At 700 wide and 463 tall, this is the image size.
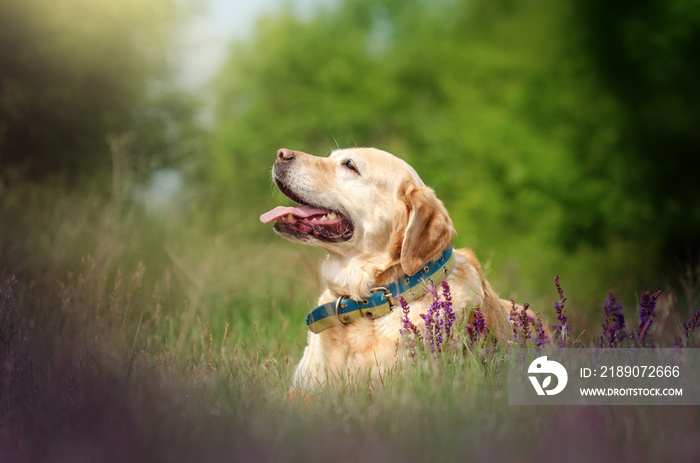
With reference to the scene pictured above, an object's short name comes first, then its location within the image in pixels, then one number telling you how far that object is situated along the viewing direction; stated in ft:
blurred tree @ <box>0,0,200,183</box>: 23.40
